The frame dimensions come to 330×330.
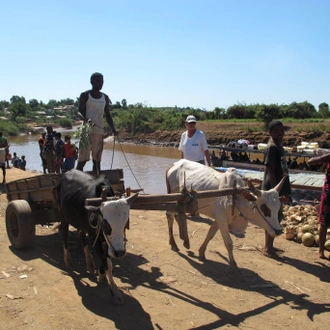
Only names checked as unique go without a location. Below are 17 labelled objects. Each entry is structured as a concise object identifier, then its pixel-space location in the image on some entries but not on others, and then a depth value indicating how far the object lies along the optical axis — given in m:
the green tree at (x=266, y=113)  45.81
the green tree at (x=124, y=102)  101.00
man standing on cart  6.81
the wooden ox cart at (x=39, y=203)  5.11
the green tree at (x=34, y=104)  130.00
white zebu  5.27
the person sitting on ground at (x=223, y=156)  21.06
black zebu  4.28
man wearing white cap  8.28
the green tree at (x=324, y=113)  51.29
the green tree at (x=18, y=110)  89.12
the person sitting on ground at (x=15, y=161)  20.90
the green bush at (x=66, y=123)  82.16
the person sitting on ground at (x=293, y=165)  18.40
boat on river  13.12
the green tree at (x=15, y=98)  135.30
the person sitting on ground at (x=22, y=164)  20.12
